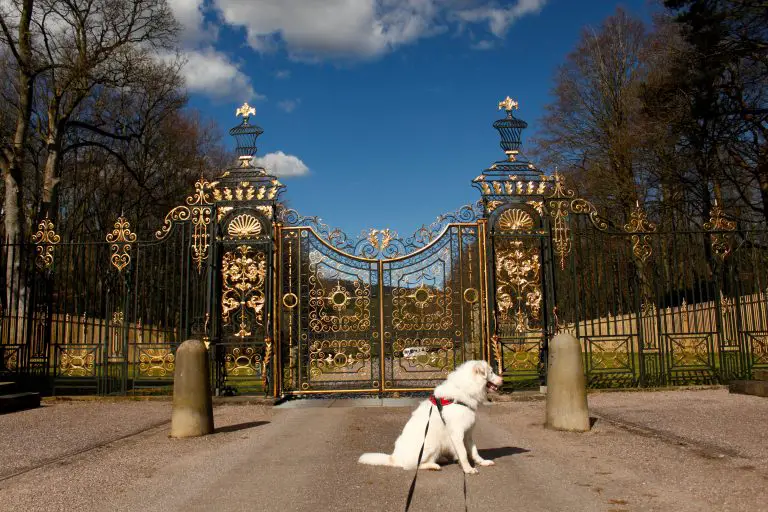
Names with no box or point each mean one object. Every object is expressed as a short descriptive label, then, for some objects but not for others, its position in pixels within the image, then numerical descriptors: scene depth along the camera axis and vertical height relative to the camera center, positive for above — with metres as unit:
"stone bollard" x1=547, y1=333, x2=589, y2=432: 9.20 -0.87
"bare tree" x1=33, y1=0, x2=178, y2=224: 20.77 +9.03
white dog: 6.51 -0.98
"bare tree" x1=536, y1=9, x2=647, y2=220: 28.20 +9.39
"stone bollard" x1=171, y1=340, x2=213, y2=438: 9.36 -0.90
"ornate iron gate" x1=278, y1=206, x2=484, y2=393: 13.91 +0.40
